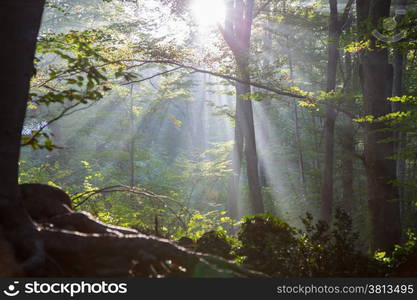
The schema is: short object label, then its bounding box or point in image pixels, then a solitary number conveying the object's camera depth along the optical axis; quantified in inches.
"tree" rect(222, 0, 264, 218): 562.6
